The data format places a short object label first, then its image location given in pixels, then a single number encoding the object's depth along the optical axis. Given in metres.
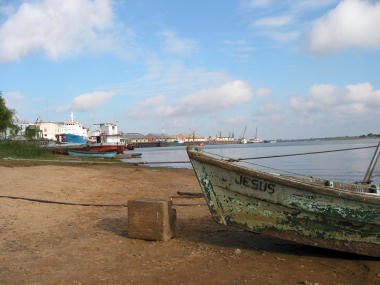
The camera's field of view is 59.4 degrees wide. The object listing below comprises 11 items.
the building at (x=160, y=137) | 171.64
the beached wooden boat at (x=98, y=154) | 38.09
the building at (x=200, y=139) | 185.94
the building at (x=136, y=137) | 157.18
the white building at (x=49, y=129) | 98.12
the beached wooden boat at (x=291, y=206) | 4.59
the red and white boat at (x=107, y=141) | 42.53
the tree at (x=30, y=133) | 53.31
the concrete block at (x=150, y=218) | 5.40
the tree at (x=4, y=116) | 36.09
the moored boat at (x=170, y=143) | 142.25
